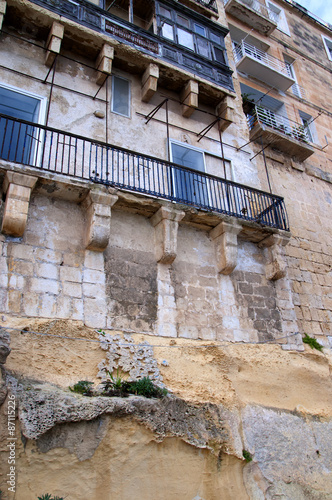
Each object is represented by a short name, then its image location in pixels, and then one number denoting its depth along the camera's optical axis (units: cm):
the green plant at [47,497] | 440
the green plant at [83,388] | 552
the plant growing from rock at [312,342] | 848
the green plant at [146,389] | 586
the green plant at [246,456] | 625
